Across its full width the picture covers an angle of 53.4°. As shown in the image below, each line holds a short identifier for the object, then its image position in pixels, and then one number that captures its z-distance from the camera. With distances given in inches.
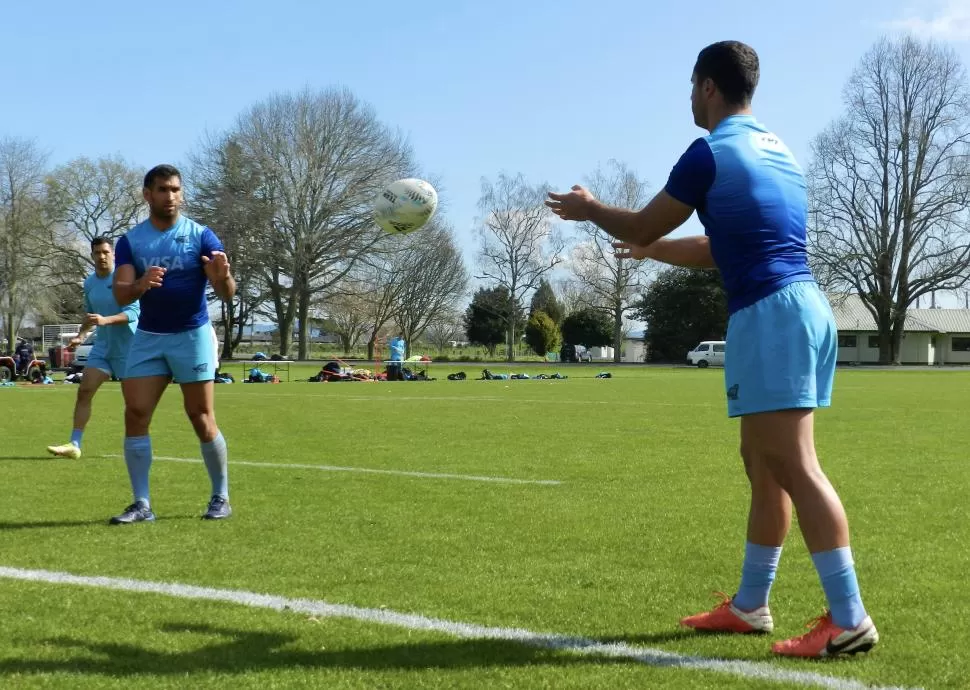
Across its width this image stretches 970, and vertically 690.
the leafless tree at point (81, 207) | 2439.7
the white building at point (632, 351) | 3732.8
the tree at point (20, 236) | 2411.4
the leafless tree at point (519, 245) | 2775.6
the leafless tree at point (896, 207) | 2377.0
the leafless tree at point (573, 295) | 2987.2
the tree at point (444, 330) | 3182.3
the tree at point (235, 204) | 2114.9
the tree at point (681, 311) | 2765.7
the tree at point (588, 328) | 3129.9
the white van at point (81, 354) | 1400.1
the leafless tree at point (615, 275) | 2711.6
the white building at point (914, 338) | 3174.2
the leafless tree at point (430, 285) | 2615.7
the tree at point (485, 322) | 3211.1
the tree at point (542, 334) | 3184.1
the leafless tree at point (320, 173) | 2123.5
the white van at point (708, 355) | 2385.6
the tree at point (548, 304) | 3447.3
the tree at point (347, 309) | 2282.2
